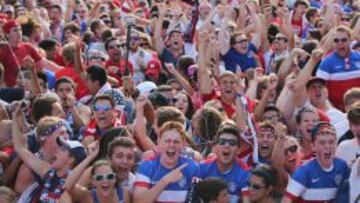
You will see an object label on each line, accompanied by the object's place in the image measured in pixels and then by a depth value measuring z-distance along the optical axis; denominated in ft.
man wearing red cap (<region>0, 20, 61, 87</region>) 70.33
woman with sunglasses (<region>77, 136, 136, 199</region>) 45.42
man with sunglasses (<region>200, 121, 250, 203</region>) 46.57
